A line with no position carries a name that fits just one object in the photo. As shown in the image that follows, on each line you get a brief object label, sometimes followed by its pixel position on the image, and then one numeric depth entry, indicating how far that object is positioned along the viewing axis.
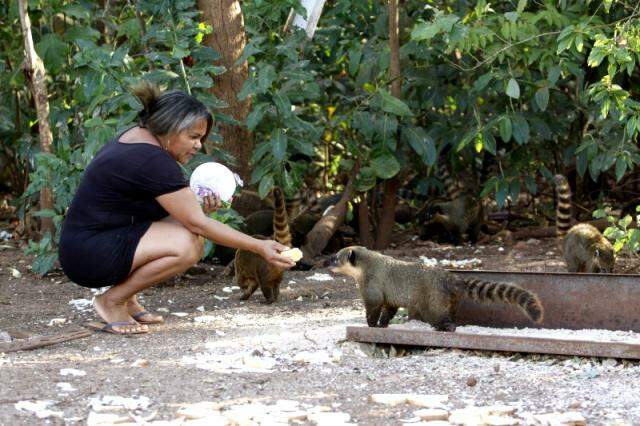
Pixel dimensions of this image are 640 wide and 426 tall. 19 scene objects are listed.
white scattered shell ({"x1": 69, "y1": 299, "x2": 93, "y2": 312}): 7.36
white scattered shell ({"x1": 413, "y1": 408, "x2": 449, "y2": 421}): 4.22
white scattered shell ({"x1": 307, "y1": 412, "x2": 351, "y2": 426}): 4.18
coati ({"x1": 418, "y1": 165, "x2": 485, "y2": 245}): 10.98
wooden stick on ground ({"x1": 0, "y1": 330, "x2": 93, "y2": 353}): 5.71
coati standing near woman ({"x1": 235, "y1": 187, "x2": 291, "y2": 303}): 7.43
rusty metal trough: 5.55
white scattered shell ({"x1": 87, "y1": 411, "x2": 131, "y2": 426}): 4.14
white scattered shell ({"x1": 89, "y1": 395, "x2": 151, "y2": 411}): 4.42
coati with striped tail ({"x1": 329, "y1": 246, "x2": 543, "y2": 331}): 5.75
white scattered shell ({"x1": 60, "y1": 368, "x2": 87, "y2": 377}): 5.02
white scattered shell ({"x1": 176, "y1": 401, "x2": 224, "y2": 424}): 4.22
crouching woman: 5.90
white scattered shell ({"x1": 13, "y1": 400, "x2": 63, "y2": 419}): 4.29
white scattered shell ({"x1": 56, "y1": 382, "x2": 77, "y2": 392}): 4.70
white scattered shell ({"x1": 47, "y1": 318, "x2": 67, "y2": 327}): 6.79
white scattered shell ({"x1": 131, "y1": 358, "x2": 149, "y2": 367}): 5.28
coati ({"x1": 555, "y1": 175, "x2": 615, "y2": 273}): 8.25
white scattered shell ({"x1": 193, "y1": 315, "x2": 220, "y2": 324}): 6.69
